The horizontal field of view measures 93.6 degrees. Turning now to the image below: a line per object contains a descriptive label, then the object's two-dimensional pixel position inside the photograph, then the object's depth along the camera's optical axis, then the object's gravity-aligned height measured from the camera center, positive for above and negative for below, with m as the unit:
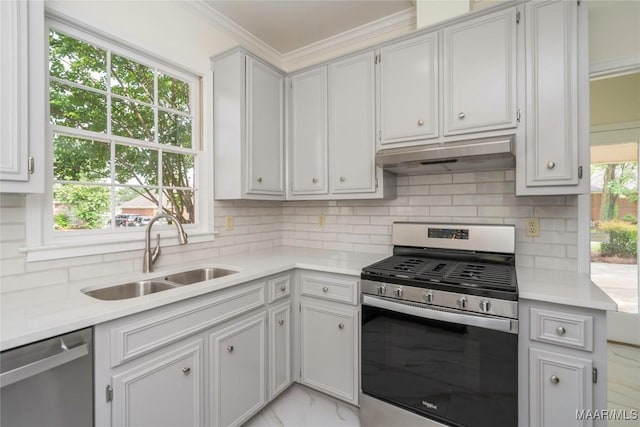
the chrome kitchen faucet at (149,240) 1.84 -0.17
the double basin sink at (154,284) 1.61 -0.42
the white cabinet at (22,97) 1.18 +0.48
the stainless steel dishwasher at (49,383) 0.95 -0.58
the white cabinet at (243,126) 2.26 +0.68
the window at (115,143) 1.62 +0.45
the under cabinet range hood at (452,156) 1.66 +0.33
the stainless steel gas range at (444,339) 1.40 -0.65
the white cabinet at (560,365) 1.30 -0.69
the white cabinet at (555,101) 1.60 +0.60
